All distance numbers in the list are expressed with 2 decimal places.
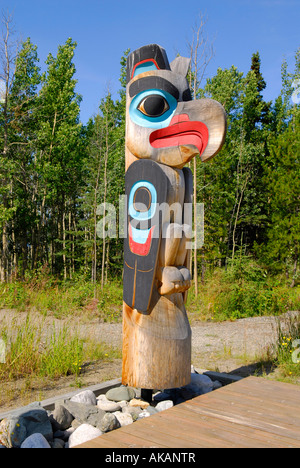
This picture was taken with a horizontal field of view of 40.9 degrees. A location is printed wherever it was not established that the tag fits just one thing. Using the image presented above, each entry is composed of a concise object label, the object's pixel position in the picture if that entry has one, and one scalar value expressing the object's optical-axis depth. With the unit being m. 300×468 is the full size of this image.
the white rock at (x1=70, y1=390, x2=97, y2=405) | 3.65
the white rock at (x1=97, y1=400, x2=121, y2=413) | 3.63
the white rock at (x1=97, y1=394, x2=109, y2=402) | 3.90
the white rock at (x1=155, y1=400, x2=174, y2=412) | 3.61
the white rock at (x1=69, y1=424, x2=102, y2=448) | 2.91
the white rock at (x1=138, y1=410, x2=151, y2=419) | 3.48
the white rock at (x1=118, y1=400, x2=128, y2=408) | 3.75
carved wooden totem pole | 3.40
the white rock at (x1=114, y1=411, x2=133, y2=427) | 3.36
